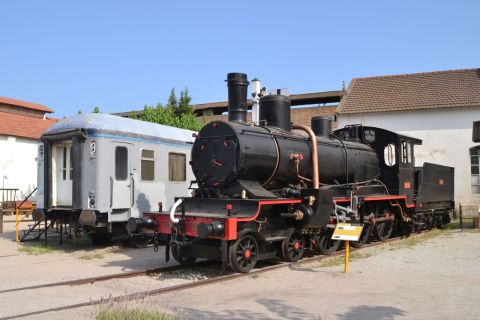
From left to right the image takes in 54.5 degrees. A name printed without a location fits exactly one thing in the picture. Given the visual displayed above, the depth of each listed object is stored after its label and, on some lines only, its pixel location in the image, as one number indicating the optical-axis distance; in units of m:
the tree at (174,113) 26.16
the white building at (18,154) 27.83
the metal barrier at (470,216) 18.15
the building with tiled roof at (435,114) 24.25
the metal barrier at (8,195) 25.77
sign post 8.89
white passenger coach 11.82
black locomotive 8.66
